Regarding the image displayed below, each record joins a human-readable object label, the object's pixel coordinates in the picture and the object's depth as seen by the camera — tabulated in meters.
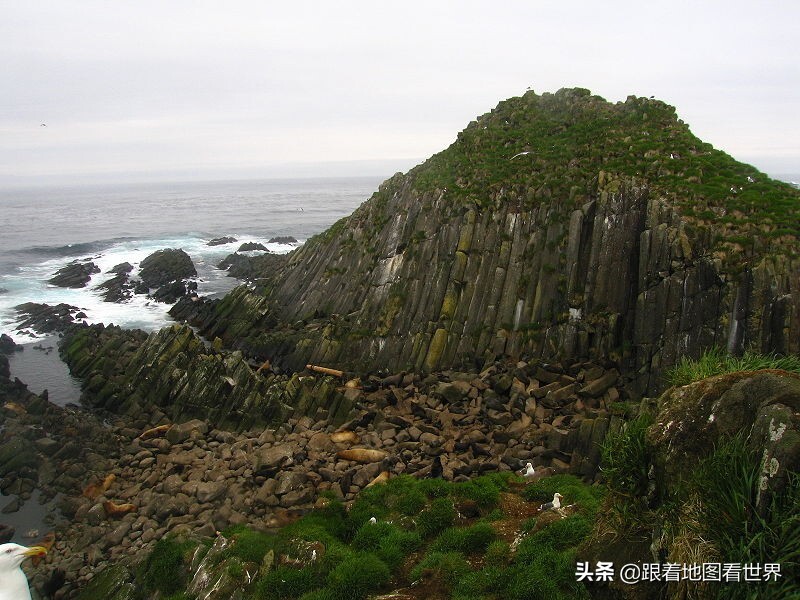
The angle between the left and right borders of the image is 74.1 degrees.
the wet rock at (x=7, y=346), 37.38
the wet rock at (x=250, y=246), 74.44
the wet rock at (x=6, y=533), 18.25
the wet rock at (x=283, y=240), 82.44
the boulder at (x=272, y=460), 19.36
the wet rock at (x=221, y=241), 83.75
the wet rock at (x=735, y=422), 5.48
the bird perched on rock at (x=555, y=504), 11.92
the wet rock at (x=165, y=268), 56.47
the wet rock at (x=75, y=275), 57.41
